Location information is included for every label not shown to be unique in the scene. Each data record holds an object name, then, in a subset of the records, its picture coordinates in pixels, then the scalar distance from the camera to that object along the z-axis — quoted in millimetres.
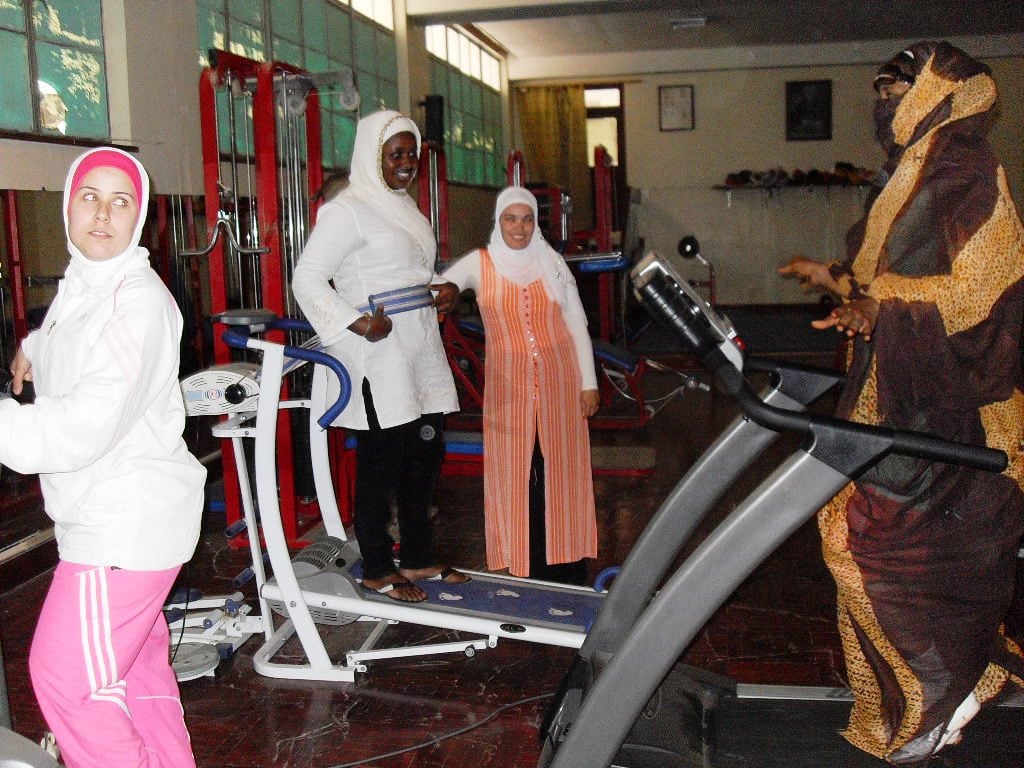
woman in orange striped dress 3123
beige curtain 13000
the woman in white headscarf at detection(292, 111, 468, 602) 2846
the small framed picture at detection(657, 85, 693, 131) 12969
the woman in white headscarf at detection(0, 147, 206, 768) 1685
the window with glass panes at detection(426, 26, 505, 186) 10430
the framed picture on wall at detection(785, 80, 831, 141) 12711
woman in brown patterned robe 1829
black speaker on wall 8398
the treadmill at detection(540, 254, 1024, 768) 1505
